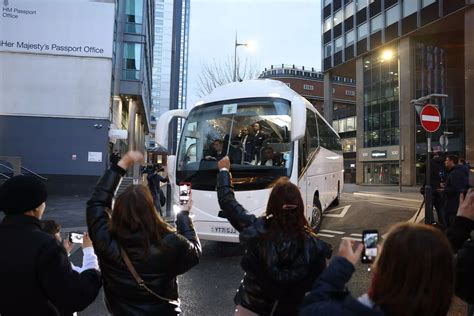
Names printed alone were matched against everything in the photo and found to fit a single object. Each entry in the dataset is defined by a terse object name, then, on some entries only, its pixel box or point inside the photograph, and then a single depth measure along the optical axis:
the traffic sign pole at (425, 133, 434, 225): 9.47
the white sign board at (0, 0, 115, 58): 23.67
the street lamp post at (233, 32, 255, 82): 23.02
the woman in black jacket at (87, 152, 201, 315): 2.63
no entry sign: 10.34
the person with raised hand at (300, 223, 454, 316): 1.63
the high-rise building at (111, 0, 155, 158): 31.56
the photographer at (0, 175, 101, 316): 2.25
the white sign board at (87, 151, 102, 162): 23.58
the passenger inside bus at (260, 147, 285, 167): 8.12
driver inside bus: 8.41
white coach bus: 7.85
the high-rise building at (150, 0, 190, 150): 125.62
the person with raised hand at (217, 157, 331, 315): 2.80
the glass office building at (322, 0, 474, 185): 37.00
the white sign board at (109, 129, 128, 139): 25.60
